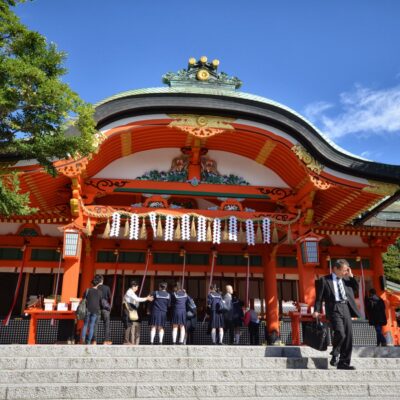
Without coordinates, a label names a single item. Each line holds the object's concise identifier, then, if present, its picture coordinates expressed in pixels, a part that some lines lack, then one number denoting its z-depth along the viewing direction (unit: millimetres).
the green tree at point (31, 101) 6238
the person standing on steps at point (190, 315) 8898
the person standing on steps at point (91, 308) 7938
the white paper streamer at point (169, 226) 10548
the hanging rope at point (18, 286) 11588
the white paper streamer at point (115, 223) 10381
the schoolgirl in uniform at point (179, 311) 8570
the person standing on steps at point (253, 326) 10664
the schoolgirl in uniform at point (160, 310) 8578
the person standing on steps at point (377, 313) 9711
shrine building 10148
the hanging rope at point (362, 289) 13234
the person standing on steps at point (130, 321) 8742
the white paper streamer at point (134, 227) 10469
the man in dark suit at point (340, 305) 5545
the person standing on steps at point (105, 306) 8133
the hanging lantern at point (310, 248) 10688
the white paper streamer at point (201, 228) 10617
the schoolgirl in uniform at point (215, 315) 9195
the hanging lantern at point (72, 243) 9874
